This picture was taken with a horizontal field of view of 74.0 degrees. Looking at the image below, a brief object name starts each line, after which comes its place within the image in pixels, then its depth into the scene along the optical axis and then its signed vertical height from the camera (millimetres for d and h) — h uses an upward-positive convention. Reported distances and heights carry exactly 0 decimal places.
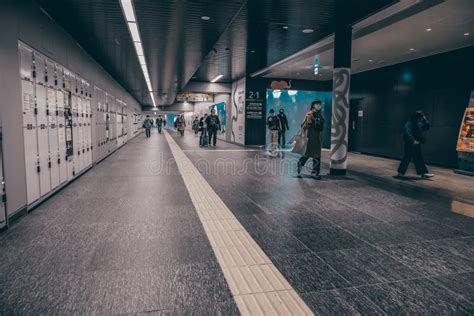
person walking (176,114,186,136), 24441 +27
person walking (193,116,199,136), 22969 +9
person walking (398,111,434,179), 6898 -303
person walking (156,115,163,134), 31016 +103
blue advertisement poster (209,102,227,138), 19361 +669
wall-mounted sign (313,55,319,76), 9930 +2165
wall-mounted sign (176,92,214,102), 18594 +1746
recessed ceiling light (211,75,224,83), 14912 +2317
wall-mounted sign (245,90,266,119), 14680 +968
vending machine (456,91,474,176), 7409 -330
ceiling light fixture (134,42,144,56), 8102 +2046
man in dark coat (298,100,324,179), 6359 -74
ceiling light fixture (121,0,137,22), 5265 +2014
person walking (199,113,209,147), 14707 -463
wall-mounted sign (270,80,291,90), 14883 +1972
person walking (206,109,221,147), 14562 +43
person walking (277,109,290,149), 12631 +162
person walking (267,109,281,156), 11523 -193
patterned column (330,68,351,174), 6898 +154
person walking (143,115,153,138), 24277 -243
